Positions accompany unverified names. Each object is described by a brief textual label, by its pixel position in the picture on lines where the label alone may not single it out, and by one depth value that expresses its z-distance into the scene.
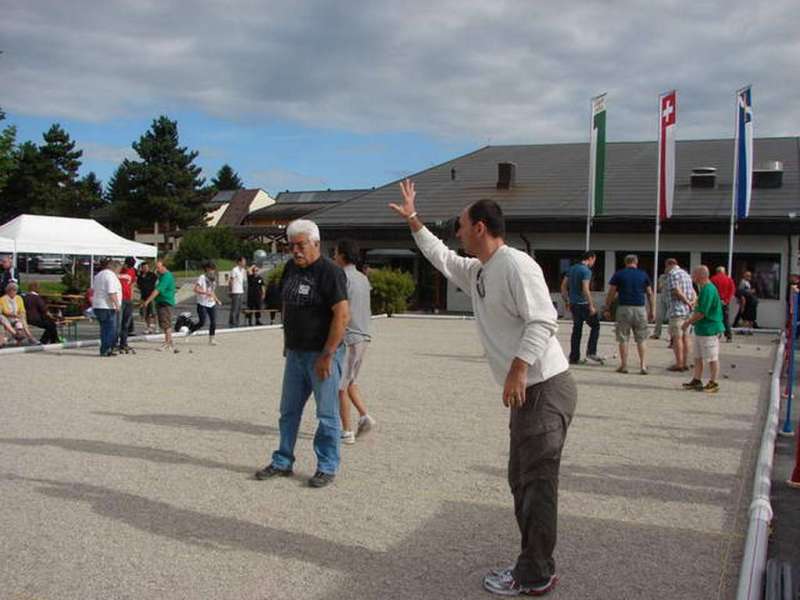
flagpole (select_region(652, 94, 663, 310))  23.75
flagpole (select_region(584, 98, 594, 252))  25.33
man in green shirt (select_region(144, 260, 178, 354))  14.60
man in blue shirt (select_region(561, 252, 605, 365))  13.20
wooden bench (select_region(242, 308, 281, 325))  21.76
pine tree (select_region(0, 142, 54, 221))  66.31
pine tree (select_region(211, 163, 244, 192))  113.56
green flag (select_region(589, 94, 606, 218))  24.64
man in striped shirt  12.45
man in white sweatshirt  3.73
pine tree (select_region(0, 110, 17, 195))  29.86
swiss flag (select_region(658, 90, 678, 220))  23.05
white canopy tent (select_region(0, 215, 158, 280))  23.28
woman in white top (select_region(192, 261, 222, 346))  15.63
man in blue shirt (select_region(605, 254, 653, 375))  12.29
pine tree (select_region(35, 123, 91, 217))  66.62
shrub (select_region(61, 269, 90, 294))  28.23
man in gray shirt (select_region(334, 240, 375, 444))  7.02
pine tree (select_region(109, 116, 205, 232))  66.75
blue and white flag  22.02
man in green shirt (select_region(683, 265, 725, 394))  10.37
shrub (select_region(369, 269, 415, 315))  25.48
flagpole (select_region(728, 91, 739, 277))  22.34
